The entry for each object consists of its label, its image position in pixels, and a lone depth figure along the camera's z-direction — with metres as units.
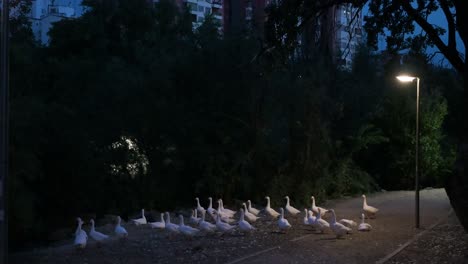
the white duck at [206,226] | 17.81
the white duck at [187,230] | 17.03
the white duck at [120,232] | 16.75
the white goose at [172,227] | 17.48
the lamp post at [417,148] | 18.62
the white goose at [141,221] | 20.09
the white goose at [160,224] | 19.15
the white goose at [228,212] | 21.18
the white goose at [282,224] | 18.25
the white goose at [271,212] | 22.19
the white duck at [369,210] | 21.85
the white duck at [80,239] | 15.12
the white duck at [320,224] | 17.83
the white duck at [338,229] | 16.83
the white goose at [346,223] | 18.02
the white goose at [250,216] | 20.53
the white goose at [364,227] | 18.22
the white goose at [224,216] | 19.83
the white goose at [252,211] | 21.54
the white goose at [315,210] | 21.30
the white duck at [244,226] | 17.86
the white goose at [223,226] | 17.67
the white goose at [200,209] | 21.54
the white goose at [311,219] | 18.27
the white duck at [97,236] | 16.05
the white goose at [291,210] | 22.34
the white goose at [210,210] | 20.98
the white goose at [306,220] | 18.51
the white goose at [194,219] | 19.52
